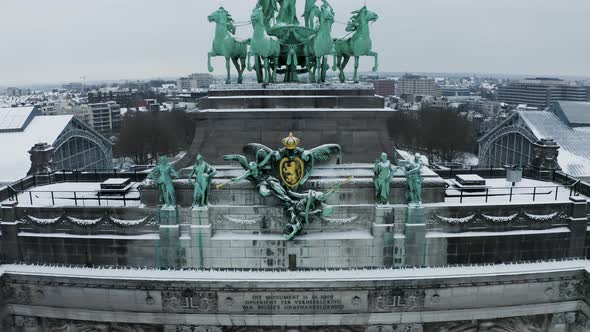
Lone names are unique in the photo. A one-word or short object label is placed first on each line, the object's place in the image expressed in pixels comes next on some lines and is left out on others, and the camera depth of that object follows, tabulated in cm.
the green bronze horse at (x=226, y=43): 2305
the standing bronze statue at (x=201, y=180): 1936
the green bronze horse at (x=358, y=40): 2336
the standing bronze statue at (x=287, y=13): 2616
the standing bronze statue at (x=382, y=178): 1931
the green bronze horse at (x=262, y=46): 2252
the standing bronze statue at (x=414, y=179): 1928
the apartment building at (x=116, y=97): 14825
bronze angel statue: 1958
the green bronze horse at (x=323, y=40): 2302
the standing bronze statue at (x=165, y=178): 1930
